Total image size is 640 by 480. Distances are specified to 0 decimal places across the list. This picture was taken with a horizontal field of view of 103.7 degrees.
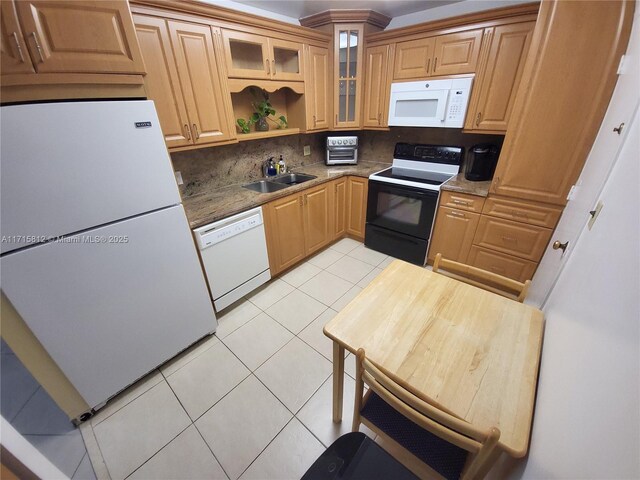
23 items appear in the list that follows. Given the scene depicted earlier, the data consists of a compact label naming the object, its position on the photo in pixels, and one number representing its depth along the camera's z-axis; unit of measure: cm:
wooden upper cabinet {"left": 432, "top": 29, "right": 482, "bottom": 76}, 202
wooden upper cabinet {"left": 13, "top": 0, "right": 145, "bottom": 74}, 97
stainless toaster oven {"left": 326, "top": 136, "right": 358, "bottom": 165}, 296
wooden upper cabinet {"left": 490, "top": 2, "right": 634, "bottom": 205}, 135
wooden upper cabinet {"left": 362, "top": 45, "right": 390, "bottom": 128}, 246
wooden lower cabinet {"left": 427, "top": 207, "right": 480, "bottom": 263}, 220
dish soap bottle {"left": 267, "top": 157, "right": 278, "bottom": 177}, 269
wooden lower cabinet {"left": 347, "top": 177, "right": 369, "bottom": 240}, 276
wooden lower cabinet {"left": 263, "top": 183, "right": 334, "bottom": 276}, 225
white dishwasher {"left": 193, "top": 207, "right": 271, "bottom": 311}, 179
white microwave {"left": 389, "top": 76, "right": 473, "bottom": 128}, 216
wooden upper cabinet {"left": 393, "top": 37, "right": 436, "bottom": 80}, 221
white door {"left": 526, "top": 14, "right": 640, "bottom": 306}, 99
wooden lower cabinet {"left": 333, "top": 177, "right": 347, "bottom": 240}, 278
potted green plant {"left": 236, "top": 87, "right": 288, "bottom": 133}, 233
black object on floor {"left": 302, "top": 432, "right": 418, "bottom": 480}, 79
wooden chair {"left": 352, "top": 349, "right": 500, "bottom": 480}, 65
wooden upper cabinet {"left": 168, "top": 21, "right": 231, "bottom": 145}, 166
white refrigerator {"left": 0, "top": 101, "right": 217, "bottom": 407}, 100
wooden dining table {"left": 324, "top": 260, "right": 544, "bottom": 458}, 74
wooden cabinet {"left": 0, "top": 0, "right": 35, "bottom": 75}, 92
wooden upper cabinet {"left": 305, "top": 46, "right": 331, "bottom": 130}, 242
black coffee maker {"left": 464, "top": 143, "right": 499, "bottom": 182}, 219
